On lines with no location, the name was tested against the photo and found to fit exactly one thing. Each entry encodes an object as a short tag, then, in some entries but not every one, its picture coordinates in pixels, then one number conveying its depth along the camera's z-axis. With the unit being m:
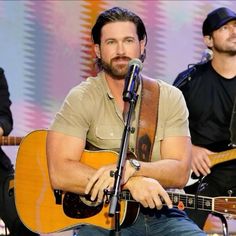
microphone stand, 3.99
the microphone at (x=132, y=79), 4.30
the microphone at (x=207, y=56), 7.67
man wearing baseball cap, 7.00
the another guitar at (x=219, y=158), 6.93
